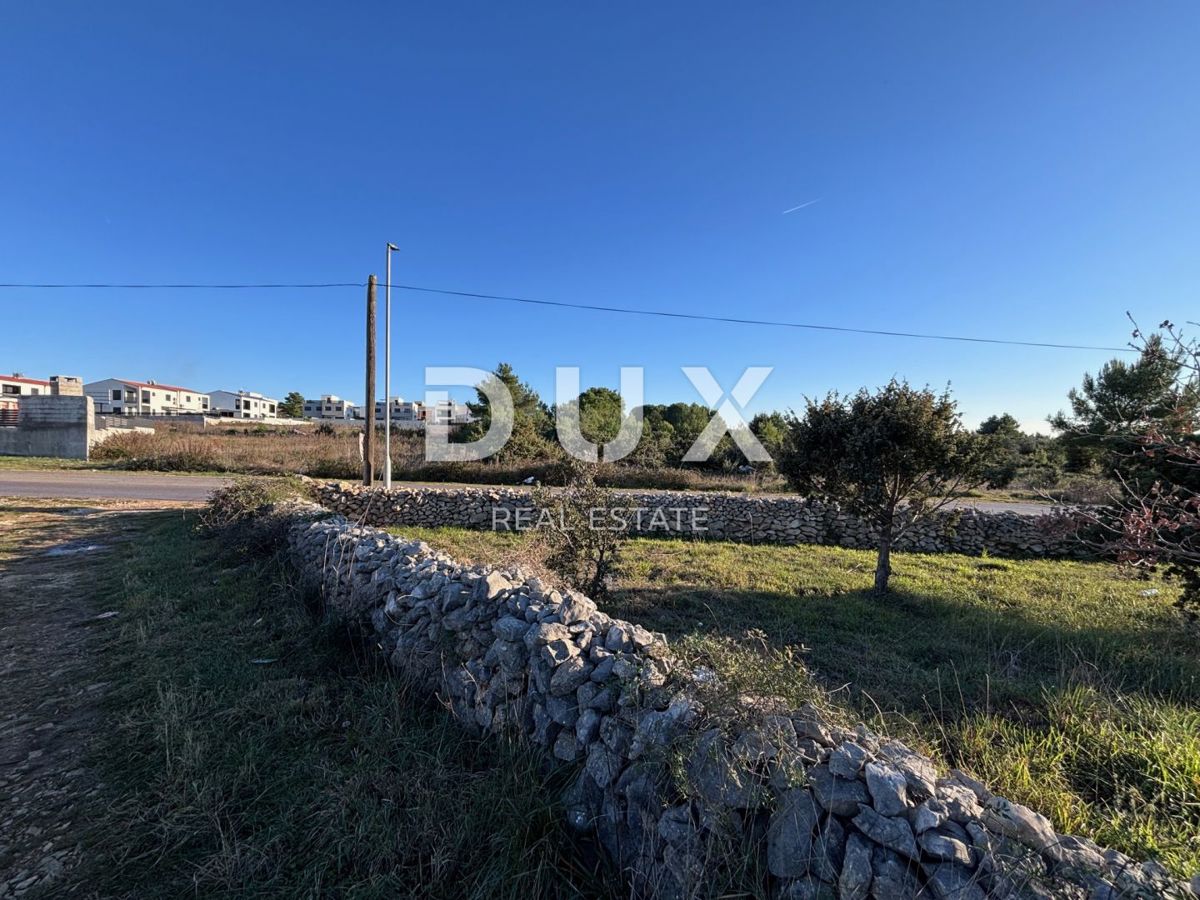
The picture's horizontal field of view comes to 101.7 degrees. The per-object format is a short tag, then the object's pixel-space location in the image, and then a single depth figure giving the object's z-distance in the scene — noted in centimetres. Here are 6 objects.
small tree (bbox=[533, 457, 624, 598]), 629
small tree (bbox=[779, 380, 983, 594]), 692
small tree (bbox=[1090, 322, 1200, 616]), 286
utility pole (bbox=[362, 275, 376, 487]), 1345
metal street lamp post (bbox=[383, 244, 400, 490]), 1403
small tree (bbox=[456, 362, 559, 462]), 2080
